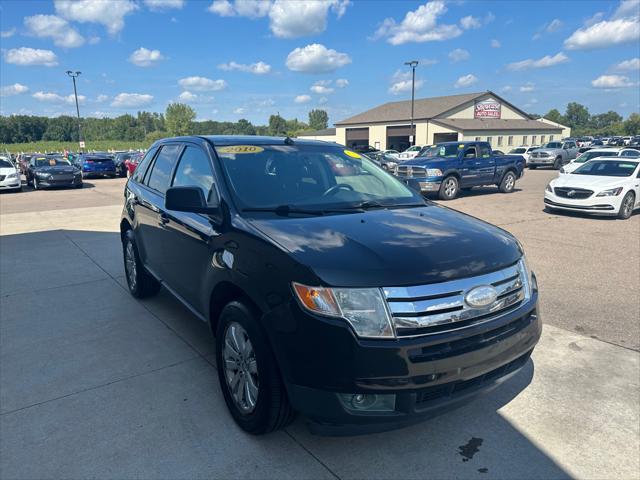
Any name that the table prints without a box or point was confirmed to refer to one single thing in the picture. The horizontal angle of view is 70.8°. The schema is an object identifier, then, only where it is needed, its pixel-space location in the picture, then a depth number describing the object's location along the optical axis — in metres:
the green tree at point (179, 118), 113.36
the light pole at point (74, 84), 42.22
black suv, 2.21
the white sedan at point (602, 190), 11.01
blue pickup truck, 14.95
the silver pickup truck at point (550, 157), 32.78
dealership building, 53.81
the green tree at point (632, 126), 110.25
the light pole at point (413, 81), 41.51
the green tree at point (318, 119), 168.00
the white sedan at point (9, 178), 18.69
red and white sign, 57.97
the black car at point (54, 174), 20.16
